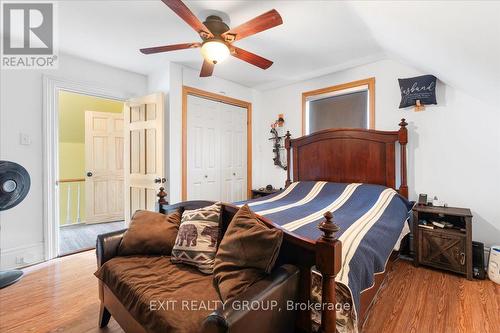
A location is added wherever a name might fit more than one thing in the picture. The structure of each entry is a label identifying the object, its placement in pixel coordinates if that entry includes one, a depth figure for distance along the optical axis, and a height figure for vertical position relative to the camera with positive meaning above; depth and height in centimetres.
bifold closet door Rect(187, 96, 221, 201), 361 +26
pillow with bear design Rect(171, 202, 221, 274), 156 -49
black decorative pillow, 279 +89
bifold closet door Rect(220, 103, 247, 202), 413 +24
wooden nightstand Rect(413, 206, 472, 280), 236 -77
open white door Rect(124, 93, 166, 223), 323 +22
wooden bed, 118 -11
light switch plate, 275 +32
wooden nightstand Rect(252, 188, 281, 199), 412 -45
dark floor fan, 229 -21
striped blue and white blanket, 143 -47
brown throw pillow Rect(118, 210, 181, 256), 176 -52
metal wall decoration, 419 +40
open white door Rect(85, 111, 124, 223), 458 +1
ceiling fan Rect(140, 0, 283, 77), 169 +104
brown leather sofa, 95 -66
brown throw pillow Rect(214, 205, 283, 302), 123 -49
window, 334 +88
